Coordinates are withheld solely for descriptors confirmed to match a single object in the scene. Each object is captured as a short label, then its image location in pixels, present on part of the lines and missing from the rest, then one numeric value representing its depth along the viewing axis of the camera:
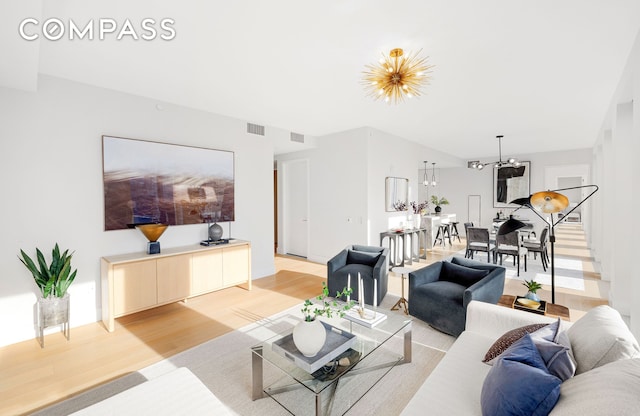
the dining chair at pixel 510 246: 5.52
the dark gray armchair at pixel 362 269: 3.81
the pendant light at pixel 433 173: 10.67
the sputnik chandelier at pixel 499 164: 6.87
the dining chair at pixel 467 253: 6.22
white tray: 1.92
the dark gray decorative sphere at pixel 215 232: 4.40
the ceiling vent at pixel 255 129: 5.04
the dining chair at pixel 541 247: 5.75
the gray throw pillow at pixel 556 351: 1.35
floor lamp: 2.35
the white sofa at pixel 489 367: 1.00
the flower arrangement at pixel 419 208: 7.25
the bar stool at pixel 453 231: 9.02
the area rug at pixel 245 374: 2.05
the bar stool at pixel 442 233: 8.28
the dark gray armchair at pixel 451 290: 2.91
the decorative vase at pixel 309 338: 1.95
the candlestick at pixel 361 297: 2.49
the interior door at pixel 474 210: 10.06
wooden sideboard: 3.26
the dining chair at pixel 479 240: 5.93
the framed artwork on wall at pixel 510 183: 9.02
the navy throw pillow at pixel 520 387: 1.18
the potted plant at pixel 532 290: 2.64
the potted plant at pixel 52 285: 2.94
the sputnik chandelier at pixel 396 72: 2.64
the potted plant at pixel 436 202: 8.48
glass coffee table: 1.93
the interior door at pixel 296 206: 6.75
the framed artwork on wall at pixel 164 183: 3.59
